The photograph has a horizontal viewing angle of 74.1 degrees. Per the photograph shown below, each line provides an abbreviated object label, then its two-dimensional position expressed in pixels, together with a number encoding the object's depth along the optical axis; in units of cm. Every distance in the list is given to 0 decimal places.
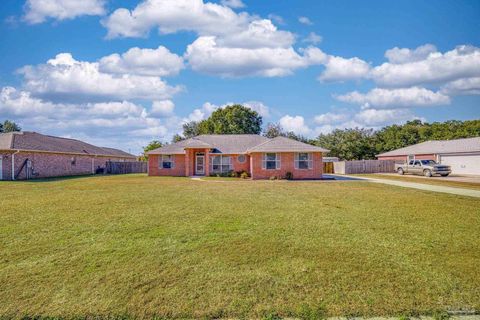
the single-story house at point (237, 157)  2764
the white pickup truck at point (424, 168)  2902
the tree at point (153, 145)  4959
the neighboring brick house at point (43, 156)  2733
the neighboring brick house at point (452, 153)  3094
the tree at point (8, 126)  6165
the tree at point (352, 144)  4875
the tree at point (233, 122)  5512
